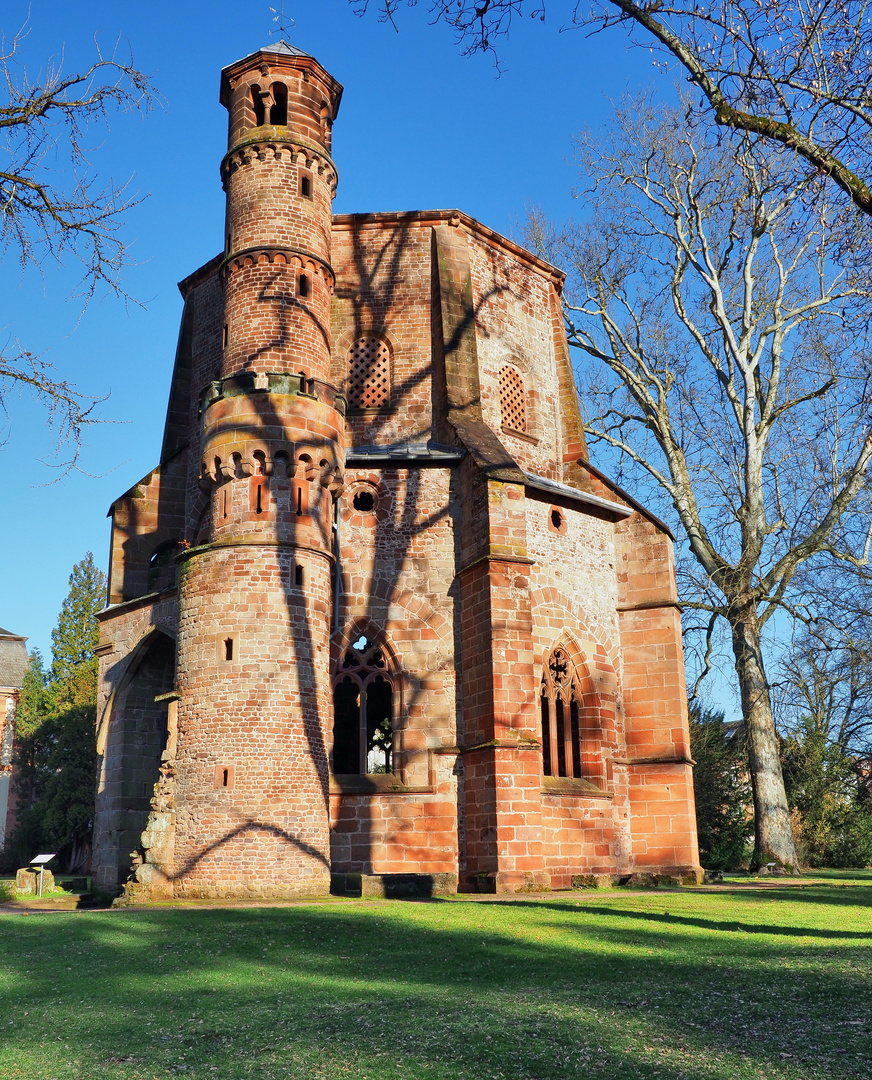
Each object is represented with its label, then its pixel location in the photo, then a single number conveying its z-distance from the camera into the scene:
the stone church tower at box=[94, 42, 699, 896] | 16.00
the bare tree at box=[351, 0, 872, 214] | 8.14
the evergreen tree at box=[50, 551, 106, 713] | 39.66
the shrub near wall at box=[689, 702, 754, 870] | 26.77
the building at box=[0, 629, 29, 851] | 41.41
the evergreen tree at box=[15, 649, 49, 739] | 40.78
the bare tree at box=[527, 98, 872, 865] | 22.23
